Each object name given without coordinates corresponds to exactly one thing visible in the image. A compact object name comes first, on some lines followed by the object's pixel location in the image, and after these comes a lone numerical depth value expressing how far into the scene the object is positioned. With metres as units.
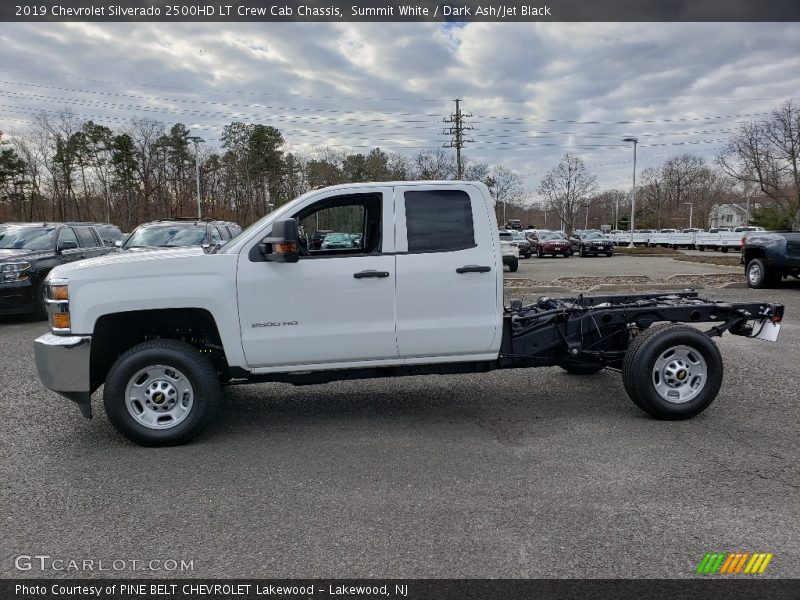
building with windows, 109.12
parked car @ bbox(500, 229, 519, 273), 18.98
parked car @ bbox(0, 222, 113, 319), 10.54
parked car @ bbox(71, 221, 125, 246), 14.03
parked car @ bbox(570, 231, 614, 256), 35.38
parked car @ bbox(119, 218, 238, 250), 11.25
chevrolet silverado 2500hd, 4.46
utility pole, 51.78
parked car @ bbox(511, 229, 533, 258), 34.00
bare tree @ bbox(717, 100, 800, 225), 42.28
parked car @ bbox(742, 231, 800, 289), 13.71
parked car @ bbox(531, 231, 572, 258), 34.84
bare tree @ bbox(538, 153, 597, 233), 69.56
